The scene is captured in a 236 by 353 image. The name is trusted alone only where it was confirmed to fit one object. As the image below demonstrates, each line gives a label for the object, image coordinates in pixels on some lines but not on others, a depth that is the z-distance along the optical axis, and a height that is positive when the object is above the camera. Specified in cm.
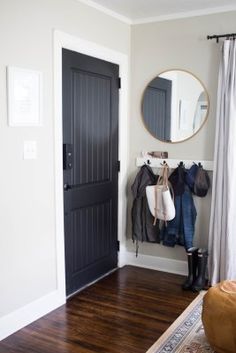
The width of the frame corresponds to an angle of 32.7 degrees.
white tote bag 354 -64
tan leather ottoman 231 -110
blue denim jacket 359 -83
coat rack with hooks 358 -31
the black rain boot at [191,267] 347 -118
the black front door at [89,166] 318 -32
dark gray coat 379 -79
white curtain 332 -41
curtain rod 333 +78
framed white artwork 259 +20
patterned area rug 253 -137
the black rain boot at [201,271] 343 -121
